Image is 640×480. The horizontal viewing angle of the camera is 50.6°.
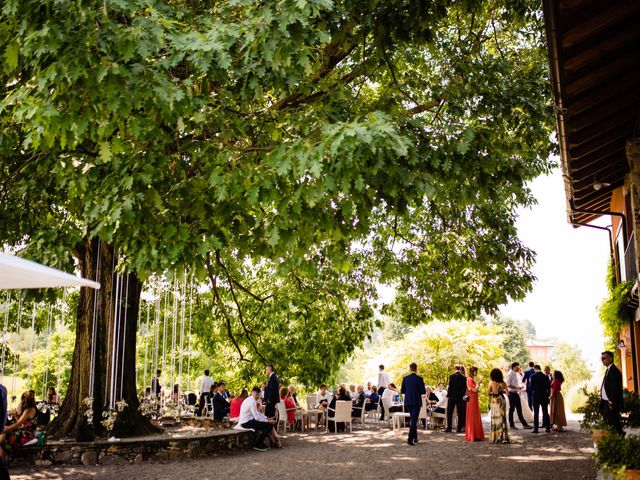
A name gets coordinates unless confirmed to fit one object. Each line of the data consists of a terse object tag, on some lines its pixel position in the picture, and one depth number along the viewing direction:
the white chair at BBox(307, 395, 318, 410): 20.97
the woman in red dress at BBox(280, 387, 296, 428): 17.98
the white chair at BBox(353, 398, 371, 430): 19.72
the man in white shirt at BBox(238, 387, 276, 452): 13.98
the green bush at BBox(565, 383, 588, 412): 26.39
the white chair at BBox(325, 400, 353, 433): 17.55
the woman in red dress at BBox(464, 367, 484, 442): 14.87
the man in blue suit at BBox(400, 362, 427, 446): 13.99
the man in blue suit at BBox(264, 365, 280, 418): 15.74
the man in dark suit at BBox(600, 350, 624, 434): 10.69
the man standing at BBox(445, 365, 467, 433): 16.80
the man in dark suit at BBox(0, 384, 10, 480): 6.96
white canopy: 5.42
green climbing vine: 13.96
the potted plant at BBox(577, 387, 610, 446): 9.76
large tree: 6.33
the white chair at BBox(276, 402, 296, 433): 17.12
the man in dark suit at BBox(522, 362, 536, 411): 18.75
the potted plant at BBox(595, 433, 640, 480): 6.41
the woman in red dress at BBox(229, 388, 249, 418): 17.16
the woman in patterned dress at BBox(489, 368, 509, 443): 14.06
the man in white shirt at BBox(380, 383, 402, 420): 19.17
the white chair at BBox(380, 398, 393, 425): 19.66
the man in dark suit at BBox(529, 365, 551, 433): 16.03
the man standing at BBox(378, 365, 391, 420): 22.05
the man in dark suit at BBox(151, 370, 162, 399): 17.79
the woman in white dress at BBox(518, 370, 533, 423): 19.74
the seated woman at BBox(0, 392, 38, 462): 10.64
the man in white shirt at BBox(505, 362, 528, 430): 17.72
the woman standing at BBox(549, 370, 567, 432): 16.58
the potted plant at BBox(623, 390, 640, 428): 11.85
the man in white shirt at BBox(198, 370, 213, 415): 20.83
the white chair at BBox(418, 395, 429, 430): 18.19
